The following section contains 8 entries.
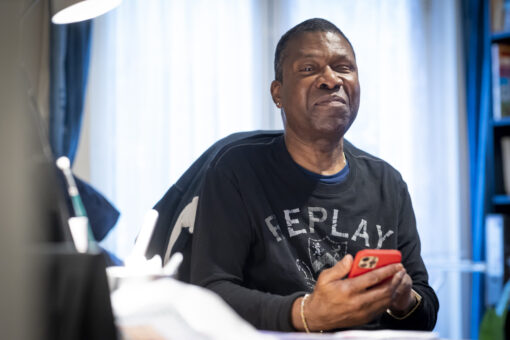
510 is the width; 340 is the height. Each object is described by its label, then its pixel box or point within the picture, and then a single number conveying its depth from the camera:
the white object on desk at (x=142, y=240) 0.85
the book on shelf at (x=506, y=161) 2.42
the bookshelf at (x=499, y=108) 2.37
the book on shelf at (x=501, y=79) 2.37
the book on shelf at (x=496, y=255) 2.27
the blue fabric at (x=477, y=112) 2.39
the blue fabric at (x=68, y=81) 1.55
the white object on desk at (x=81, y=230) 0.56
